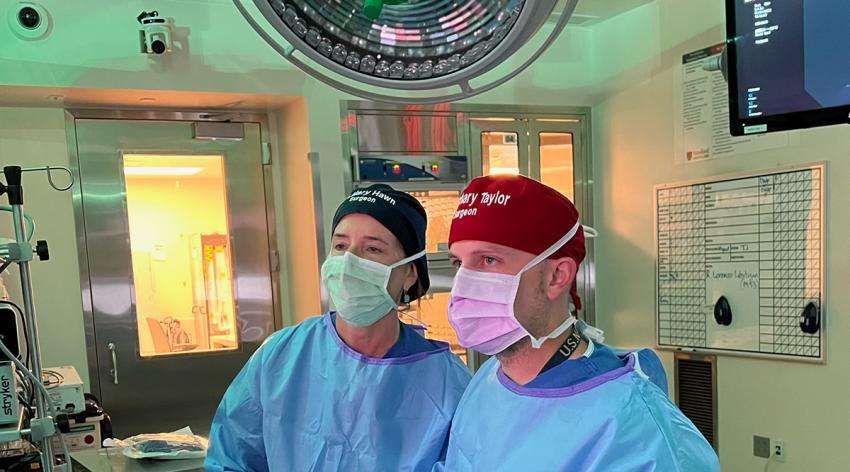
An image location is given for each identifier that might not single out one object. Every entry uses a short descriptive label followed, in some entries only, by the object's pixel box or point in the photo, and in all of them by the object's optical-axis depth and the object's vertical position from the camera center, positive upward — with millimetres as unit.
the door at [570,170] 3721 +134
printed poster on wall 2951 +336
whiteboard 2676 -357
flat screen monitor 1804 +354
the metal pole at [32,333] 1673 -316
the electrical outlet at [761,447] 2871 -1205
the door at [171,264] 3115 -282
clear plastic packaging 2043 -788
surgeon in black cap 1521 -442
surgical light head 812 +219
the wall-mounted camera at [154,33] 2695 +760
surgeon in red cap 1160 -310
